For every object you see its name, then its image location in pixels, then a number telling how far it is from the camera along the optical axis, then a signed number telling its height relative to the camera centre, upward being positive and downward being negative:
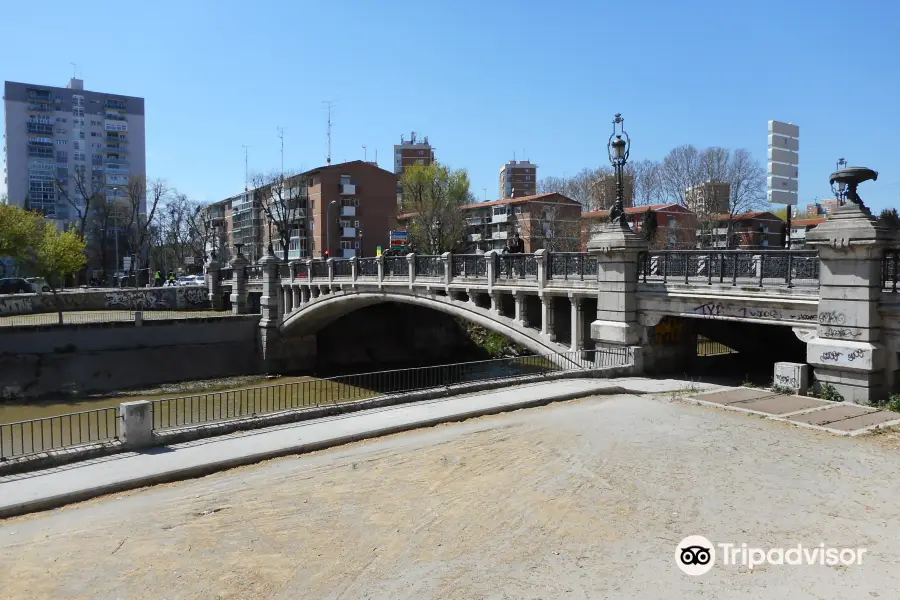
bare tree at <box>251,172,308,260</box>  72.44 +9.23
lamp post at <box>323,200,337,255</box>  70.81 +5.15
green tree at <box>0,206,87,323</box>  34.97 +1.64
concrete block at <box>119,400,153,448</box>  10.85 -2.40
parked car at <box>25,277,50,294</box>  50.88 -0.66
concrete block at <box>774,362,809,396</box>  14.52 -2.18
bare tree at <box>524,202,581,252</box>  59.00 +4.68
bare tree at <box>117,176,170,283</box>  70.81 +8.27
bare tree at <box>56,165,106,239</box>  84.63 +12.26
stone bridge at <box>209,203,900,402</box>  13.18 -0.43
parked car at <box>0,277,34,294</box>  49.31 -0.71
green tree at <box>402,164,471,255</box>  61.62 +7.43
